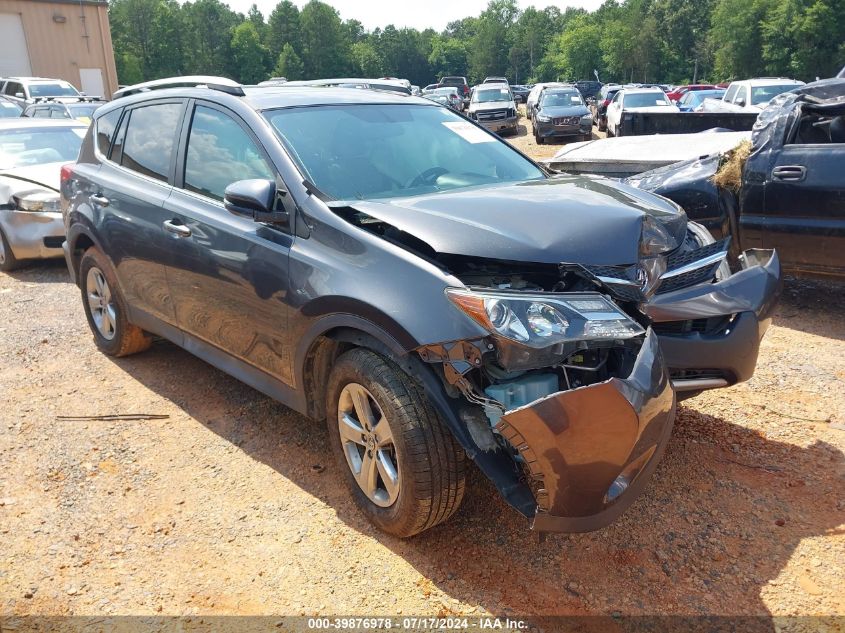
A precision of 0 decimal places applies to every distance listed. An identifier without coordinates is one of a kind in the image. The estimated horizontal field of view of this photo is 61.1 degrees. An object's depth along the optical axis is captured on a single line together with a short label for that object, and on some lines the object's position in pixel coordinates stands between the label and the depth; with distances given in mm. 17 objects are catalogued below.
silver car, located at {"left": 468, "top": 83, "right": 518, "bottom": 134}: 24531
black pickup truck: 5203
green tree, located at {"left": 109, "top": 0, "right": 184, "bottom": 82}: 79312
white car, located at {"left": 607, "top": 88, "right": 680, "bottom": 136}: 20500
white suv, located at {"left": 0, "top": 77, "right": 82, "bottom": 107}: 20389
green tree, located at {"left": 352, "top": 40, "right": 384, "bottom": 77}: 96625
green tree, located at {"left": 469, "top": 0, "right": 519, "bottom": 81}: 107125
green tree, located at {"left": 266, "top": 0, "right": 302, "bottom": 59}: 96438
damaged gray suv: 2486
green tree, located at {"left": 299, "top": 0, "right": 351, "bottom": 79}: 94000
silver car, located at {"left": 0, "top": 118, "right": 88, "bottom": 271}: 7750
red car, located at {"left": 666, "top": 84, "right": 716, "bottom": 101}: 28753
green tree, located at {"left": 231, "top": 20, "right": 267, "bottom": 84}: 87125
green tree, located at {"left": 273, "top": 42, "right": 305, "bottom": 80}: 88500
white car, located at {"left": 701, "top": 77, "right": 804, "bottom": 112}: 17172
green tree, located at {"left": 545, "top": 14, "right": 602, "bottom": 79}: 86500
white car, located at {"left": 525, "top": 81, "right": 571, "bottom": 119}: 26320
